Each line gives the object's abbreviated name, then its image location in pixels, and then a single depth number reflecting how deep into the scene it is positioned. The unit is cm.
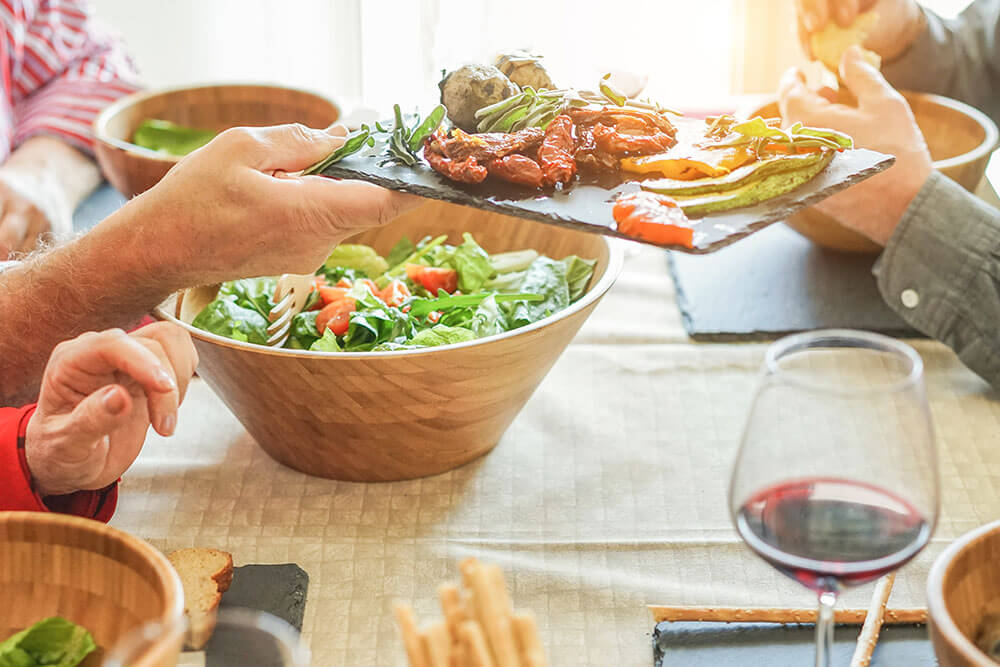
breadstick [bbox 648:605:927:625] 95
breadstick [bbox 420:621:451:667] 64
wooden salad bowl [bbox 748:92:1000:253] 157
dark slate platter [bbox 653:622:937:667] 92
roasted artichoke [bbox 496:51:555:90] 120
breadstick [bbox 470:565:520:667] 64
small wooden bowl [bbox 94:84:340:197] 187
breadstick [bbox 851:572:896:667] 90
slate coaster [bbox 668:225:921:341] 156
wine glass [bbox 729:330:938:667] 66
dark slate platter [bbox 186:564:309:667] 100
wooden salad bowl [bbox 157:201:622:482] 107
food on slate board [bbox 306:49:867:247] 100
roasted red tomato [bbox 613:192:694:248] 92
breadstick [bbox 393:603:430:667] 65
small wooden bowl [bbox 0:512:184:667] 76
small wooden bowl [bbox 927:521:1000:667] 70
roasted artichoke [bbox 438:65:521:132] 115
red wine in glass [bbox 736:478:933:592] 69
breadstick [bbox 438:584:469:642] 66
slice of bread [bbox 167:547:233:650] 98
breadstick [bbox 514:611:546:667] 63
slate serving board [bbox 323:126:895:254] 95
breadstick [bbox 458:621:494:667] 62
